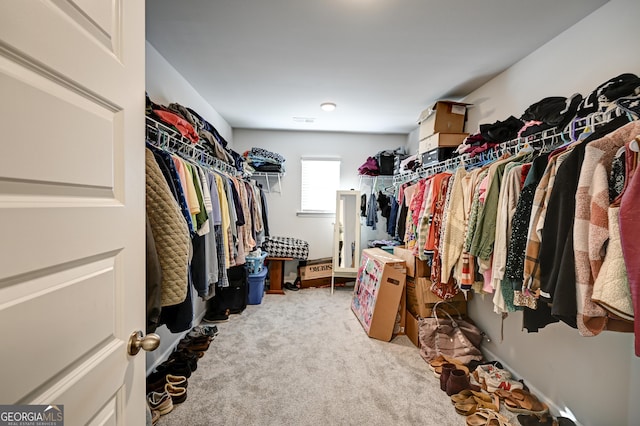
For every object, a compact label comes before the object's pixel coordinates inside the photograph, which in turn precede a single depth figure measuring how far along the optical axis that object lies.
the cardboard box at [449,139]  2.44
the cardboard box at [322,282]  3.93
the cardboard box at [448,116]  2.49
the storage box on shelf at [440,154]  2.45
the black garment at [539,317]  1.22
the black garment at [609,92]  1.10
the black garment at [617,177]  0.88
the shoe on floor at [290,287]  3.86
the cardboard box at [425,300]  2.36
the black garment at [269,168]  3.76
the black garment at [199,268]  1.50
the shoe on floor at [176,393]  1.65
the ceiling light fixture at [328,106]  2.93
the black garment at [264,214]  3.48
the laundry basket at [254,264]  3.21
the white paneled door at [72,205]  0.39
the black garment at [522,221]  1.24
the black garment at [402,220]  2.86
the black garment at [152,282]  0.95
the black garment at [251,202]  2.85
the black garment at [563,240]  0.95
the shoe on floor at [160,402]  1.55
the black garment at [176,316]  1.22
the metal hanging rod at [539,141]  1.12
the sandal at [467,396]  1.67
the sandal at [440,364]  1.95
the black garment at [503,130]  1.73
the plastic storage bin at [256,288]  3.22
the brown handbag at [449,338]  2.14
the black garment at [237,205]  2.29
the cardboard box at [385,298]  2.46
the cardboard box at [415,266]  2.42
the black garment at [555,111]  1.30
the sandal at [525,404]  1.61
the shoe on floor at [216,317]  2.81
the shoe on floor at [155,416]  1.50
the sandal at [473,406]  1.59
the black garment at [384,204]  3.72
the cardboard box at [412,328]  2.36
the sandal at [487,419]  1.49
